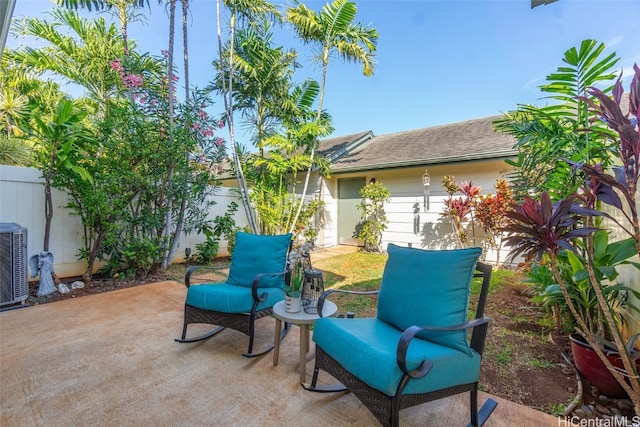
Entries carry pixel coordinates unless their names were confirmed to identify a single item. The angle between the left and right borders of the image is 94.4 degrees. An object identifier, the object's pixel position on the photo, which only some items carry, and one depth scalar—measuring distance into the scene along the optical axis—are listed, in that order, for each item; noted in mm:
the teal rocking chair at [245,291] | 2809
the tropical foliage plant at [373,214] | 8180
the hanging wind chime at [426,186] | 7398
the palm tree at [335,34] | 7156
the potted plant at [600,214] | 1654
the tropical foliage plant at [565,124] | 2812
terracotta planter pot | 2123
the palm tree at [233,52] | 6703
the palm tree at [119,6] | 6160
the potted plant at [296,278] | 2518
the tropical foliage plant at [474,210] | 6008
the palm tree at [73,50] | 5957
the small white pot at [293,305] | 2509
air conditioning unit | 3771
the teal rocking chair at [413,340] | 1661
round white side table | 2354
